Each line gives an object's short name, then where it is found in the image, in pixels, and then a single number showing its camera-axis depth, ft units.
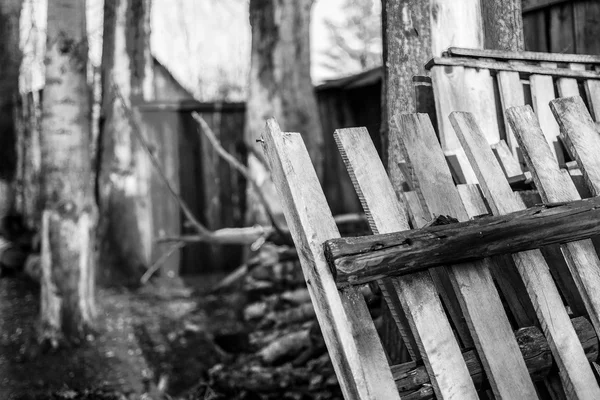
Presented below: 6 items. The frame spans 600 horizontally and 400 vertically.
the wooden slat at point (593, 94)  9.96
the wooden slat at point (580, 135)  7.56
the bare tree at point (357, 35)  89.51
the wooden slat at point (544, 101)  9.84
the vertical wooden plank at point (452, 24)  9.32
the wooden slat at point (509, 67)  8.99
